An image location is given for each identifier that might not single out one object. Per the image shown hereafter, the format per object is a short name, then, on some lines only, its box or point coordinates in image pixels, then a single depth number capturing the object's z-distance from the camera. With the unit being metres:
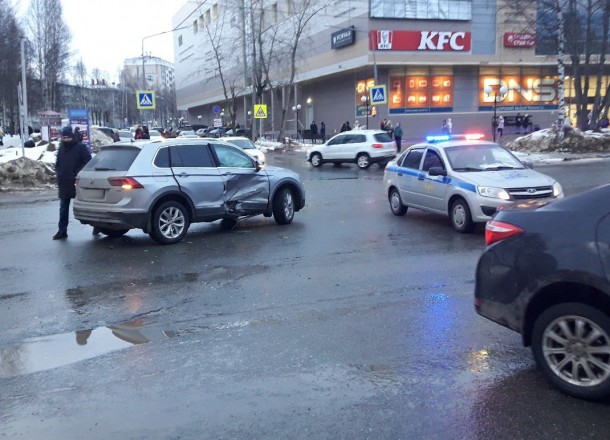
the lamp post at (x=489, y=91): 36.97
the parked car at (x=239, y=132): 50.39
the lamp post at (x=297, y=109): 55.87
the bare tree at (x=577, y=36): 30.27
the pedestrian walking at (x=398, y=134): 33.25
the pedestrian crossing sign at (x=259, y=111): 38.53
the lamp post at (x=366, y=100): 41.47
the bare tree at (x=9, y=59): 45.38
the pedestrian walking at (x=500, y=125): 41.99
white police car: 10.04
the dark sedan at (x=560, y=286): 3.85
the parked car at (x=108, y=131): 38.91
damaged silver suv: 9.41
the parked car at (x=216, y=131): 53.99
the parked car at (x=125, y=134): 43.26
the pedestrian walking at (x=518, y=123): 48.91
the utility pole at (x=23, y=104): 23.80
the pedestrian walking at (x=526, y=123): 48.81
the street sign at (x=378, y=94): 34.47
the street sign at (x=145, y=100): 30.52
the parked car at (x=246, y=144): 23.39
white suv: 26.81
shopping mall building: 44.47
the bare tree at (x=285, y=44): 43.50
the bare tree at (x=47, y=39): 60.19
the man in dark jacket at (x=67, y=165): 10.37
